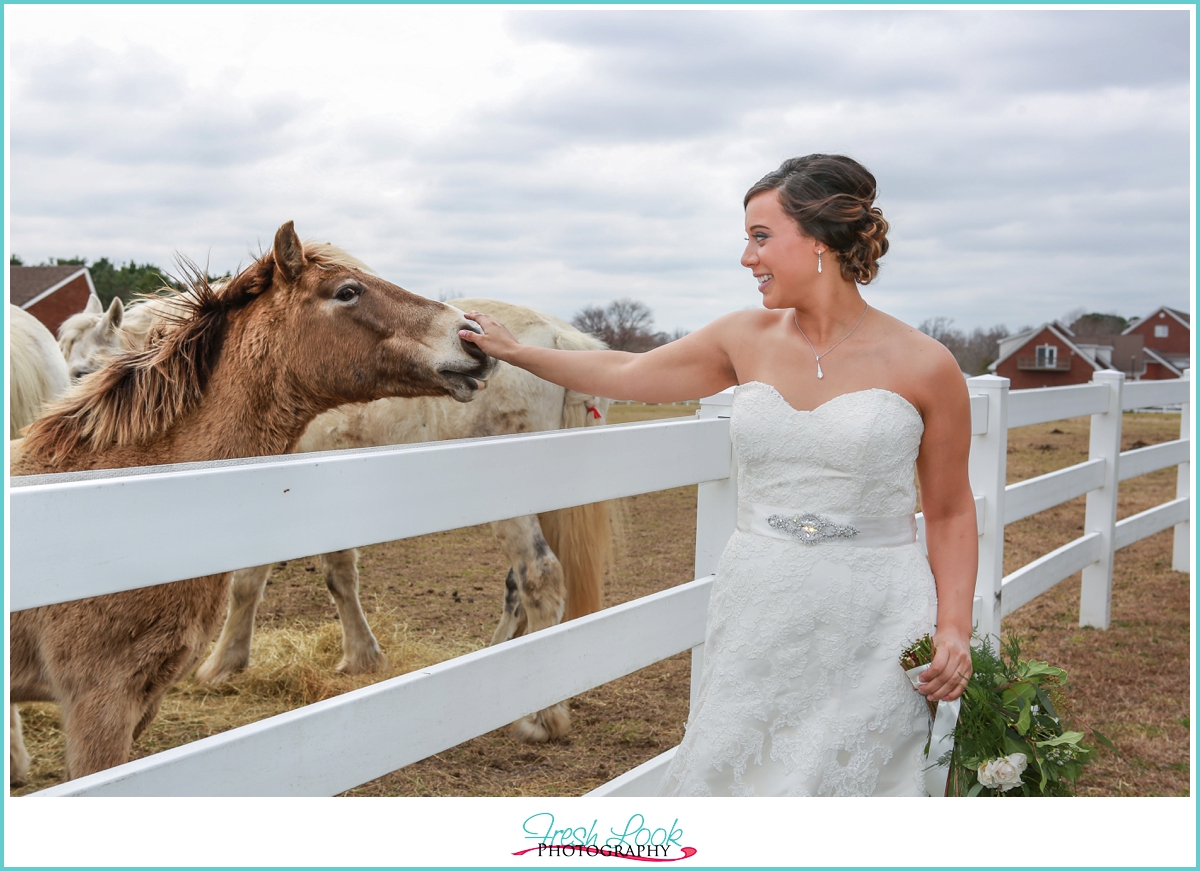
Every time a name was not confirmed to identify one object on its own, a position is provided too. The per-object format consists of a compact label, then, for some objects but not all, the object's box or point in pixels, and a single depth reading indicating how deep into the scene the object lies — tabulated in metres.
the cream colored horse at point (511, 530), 4.35
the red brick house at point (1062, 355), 42.06
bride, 1.86
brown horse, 2.05
